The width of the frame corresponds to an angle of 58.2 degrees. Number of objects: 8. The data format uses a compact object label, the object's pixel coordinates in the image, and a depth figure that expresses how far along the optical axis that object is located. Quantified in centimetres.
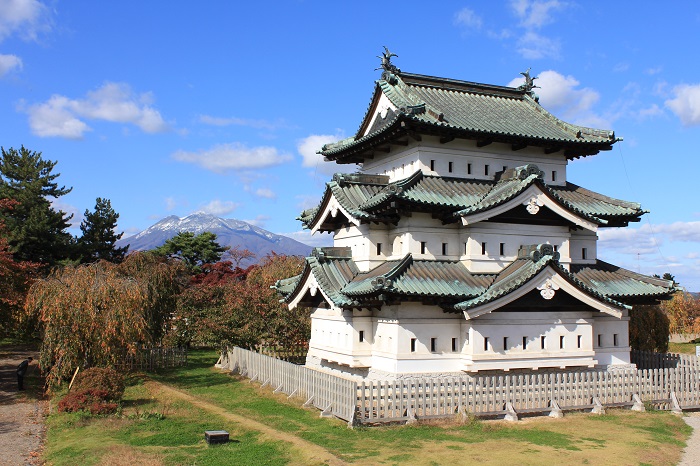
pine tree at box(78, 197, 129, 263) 5347
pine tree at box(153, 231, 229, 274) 7562
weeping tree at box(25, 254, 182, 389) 2434
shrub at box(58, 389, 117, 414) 2088
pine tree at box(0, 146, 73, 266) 4612
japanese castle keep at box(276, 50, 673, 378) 2127
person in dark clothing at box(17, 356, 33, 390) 2627
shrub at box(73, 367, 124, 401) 2184
